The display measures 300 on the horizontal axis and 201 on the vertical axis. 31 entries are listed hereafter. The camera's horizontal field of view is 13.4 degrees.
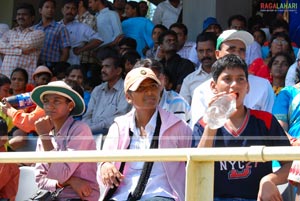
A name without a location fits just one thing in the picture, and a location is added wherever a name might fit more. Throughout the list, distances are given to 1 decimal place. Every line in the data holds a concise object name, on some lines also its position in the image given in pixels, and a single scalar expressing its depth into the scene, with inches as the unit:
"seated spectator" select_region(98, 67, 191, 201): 283.4
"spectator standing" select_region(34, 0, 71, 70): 631.3
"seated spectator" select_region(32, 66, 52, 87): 555.1
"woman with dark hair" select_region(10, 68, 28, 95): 550.9
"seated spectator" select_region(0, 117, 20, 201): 334.0
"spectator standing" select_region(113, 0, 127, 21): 735.9
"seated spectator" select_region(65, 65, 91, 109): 523.9
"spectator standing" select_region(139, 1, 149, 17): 732.1
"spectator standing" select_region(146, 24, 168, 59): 612.7
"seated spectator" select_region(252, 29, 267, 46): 599.4
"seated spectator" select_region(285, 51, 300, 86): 441.7
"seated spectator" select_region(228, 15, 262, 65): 550.4
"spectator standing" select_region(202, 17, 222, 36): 604.1
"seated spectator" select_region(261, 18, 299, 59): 571.8
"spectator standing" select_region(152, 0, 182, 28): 699.2
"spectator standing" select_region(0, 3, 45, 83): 603.0
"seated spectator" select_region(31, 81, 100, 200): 313.1
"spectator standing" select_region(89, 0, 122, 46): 656.0
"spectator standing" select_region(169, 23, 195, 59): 594.6
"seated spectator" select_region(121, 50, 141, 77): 529.1
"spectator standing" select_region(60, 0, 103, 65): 638.3
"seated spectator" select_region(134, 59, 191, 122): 359.6
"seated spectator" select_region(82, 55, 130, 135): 465.5
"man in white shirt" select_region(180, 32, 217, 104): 460.2
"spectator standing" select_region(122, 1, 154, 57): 660.2
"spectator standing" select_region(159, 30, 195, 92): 527.7
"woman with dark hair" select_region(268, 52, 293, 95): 480.7
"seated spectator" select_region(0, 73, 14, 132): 487.7
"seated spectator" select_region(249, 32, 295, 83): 509.2
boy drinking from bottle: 267.5
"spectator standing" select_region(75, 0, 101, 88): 568.1
